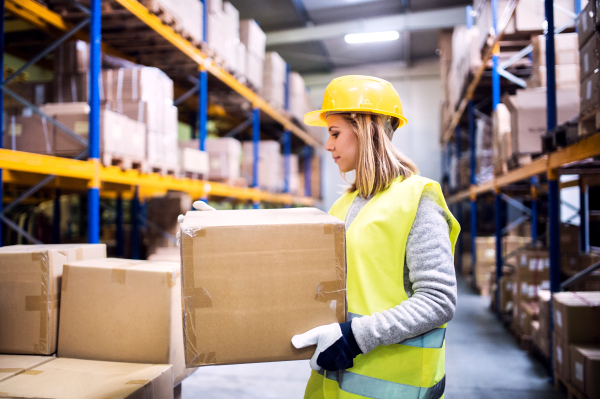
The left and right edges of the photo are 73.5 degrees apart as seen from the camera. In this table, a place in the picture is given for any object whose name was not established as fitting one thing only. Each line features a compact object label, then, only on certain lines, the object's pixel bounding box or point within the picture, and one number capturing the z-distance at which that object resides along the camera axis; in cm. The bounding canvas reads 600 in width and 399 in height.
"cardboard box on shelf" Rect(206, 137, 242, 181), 644
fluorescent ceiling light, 1049
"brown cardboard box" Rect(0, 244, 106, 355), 170
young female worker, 126
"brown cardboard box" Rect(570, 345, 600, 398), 277
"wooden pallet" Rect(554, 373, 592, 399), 300
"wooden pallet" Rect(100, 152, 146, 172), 373
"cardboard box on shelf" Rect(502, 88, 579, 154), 434
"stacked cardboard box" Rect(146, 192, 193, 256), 594
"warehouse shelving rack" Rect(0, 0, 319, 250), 321
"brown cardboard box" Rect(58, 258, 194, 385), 162
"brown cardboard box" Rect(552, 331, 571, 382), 319
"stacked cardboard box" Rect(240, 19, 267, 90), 727
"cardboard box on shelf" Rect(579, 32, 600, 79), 271
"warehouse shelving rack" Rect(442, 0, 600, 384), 336
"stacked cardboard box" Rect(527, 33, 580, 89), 437
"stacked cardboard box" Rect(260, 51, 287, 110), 824
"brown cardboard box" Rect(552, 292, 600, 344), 312
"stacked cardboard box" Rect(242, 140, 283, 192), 828
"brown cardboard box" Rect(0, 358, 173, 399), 140
